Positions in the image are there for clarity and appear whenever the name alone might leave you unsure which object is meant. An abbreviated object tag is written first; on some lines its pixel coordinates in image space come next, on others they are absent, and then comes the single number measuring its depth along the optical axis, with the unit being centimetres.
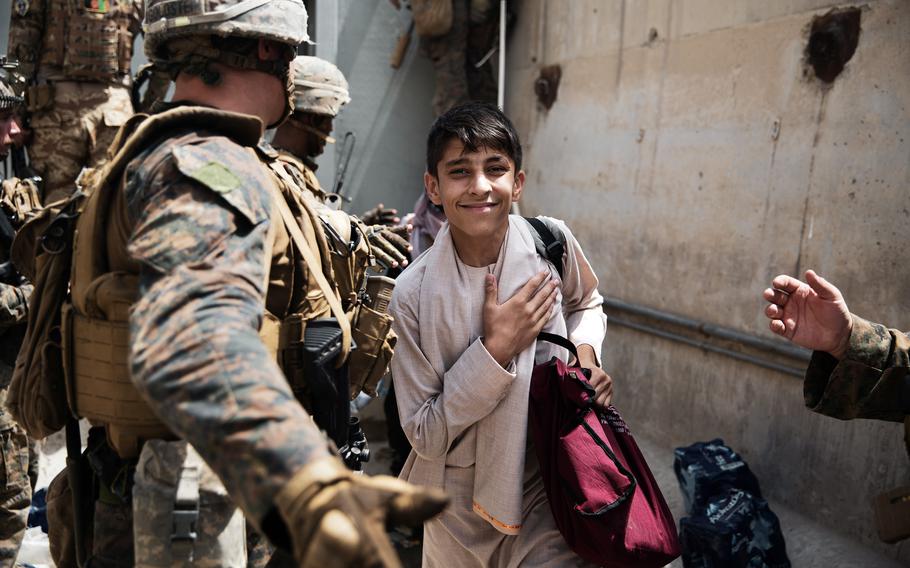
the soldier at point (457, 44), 620
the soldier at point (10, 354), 317
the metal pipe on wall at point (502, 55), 580
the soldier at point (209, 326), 106
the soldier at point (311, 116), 388
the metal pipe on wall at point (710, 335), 371
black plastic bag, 348
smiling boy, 215
